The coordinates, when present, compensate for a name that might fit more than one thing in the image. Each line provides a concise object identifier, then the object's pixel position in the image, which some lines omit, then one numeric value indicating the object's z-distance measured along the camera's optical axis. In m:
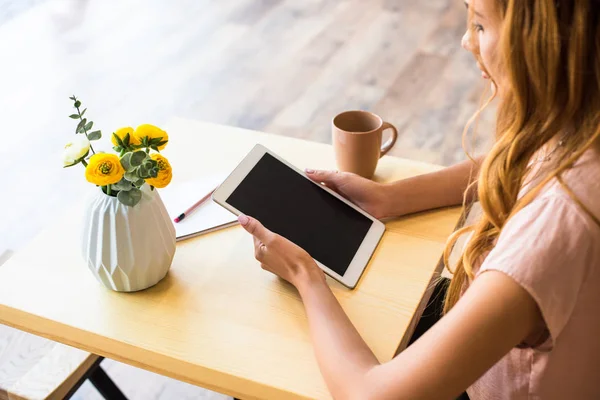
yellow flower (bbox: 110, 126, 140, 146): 0.91
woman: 0.72
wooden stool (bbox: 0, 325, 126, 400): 1.06
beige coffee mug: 1.15
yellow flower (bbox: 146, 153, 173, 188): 0.92
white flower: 0.90
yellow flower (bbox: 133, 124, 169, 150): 0.92
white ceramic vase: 0.92
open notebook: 1.10
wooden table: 0.87
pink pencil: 1.12
